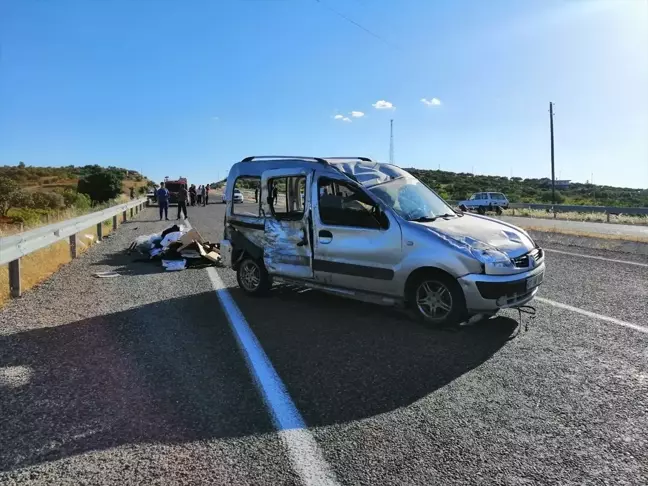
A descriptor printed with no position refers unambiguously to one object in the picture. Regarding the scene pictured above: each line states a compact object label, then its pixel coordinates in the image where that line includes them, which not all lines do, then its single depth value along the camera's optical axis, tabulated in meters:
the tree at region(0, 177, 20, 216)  27.59
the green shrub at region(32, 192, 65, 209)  32.37
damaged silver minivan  5.28
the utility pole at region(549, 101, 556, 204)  46.93
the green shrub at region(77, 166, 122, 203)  48.88
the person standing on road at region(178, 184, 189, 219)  24.17
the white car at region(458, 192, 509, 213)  37.31
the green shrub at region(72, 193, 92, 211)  33.66
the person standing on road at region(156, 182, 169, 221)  23.69
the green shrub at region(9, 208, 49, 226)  22.96
